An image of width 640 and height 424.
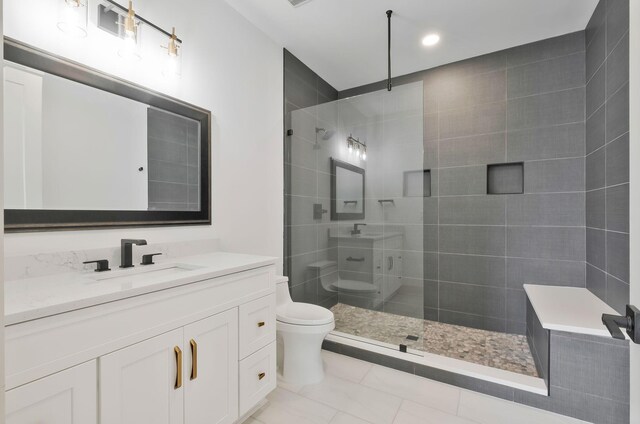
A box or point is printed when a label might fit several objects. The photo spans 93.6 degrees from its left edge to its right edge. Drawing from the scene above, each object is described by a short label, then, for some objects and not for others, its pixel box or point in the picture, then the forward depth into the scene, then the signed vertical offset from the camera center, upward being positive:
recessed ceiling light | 2.57 +1.48
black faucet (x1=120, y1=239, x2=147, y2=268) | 1.47 -0.20
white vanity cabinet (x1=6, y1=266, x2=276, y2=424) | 0.87 -0.54
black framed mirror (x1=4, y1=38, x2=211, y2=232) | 1.22 +0.30
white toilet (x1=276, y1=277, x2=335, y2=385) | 2.01 -0.93
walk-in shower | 2.40 -0.16
